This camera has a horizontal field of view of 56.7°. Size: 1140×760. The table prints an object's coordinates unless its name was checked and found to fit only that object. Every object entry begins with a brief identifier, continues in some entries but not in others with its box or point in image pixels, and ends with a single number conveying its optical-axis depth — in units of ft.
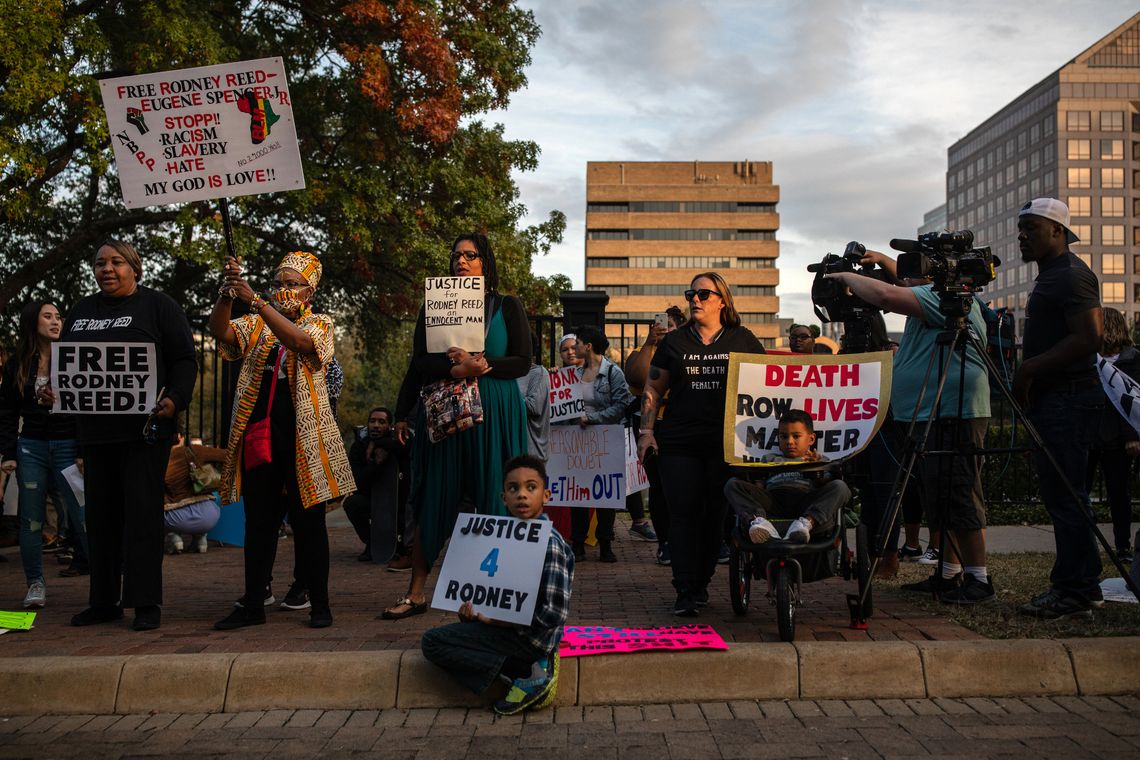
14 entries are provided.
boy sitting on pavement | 14.97
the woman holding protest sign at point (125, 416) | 19.16
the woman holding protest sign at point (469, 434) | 19.04
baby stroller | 16.97
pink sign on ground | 15.75
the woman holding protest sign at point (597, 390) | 29.37
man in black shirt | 18.12
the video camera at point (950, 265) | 18.53
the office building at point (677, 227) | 446.19
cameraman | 19.67
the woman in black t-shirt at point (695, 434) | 19.84
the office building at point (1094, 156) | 434.30
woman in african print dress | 18.97
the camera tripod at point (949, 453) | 17.46
